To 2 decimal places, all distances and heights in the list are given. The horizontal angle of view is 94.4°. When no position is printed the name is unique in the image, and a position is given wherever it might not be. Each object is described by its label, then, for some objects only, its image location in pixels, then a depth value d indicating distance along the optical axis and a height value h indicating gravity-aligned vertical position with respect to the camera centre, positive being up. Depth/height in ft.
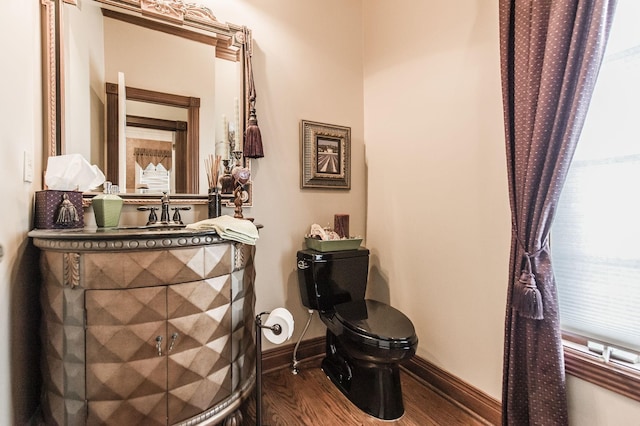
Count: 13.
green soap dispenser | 4.59 +0.01
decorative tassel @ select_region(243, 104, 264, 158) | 6.00 +1.38
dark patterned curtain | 3.55 +0.79
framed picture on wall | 6.90 +1.33
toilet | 4.76 -2.02
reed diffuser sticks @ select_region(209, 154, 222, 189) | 5.74 +0.81
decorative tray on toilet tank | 6.24 -0.72
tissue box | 4.21 +0.00
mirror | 4.80 +2.26
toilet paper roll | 4.58 -1.76
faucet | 5.11 -0.09
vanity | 3.64 -1.49
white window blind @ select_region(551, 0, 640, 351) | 3.57 +0.01
